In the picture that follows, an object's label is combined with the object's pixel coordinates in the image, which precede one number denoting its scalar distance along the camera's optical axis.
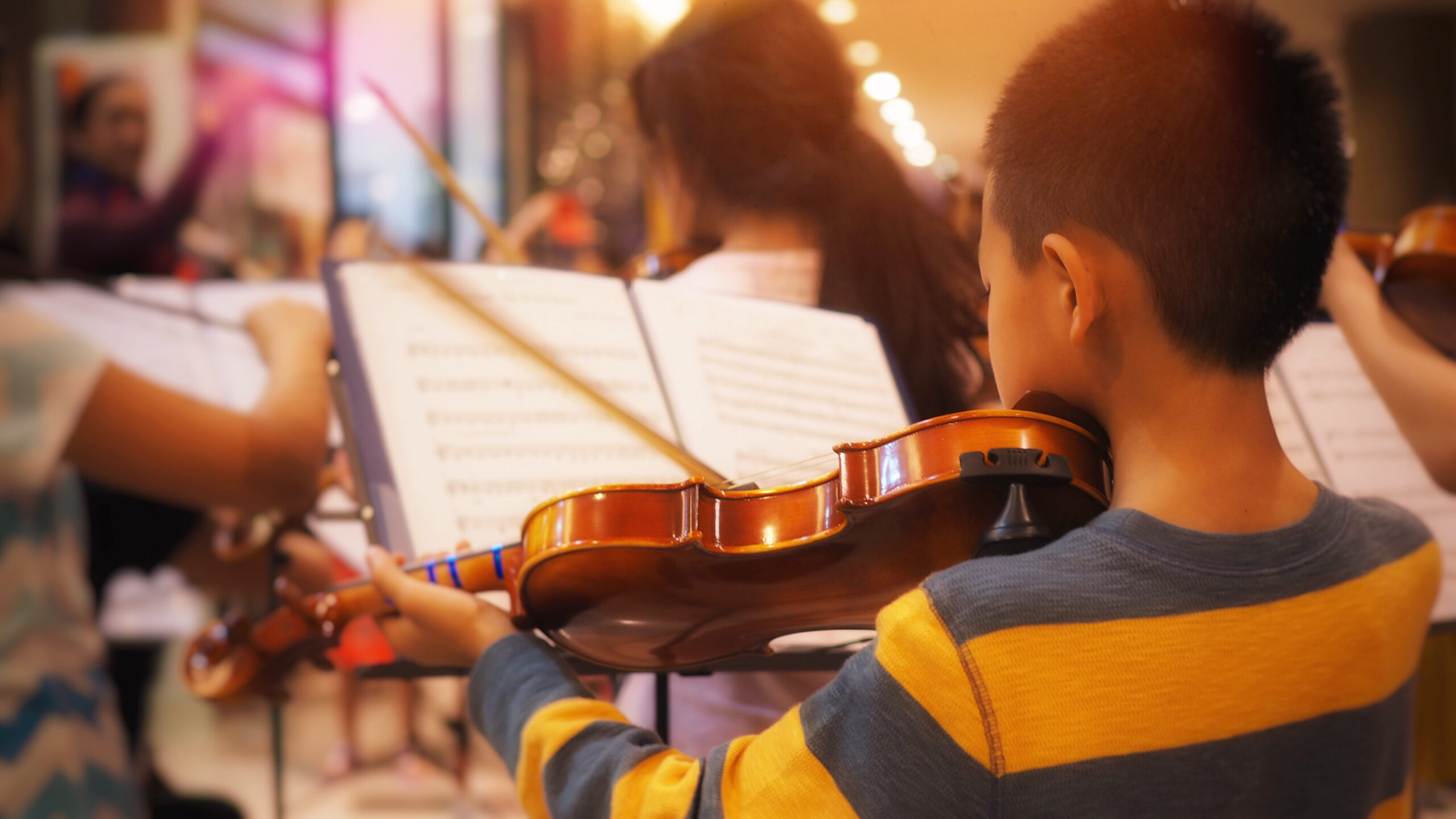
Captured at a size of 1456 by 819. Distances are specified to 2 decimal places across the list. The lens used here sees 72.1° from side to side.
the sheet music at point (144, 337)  1.00
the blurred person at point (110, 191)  2.31
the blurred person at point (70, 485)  0.72
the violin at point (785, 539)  0.53
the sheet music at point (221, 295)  1.09
